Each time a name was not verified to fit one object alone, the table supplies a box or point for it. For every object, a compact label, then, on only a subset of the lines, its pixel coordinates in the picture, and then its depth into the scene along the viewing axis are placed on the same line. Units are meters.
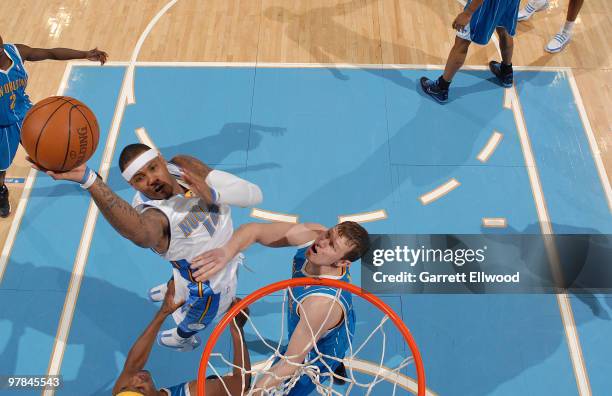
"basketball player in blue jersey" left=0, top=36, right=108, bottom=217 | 4.82
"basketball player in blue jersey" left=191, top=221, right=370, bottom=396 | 3.72
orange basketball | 3.49
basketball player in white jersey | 3.69
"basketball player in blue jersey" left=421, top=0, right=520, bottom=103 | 5.86
